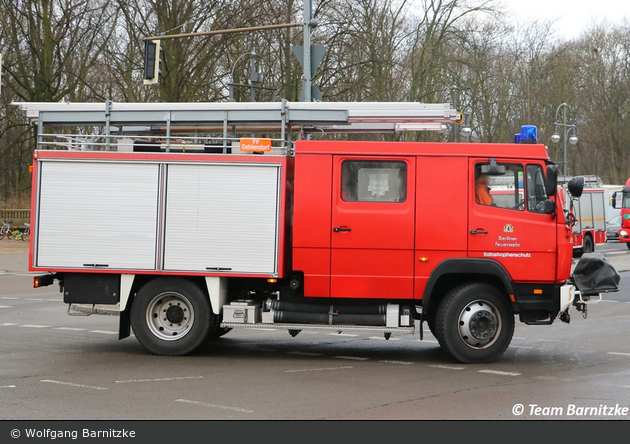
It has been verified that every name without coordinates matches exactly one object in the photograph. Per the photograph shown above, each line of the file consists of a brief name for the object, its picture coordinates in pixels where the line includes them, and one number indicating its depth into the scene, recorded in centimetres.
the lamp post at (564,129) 4579
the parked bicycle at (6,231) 3884
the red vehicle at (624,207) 3684
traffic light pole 2006
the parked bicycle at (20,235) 3856
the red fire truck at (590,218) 3241
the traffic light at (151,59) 2134
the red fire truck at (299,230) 1012
